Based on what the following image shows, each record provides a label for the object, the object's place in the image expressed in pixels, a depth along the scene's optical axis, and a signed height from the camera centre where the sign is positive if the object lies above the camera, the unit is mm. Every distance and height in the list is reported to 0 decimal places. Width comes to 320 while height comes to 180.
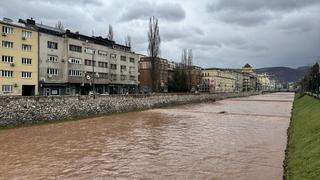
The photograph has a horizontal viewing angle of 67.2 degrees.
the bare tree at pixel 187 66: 74558 +8010
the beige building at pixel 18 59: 38259 +5294
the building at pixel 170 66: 86375 +9227
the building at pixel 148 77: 66600 +4295
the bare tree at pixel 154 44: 56628 +10977
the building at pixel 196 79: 89622 +4690
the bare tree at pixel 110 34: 63487 +14920
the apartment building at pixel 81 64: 44604 +5727
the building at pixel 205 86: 109176 +2129
